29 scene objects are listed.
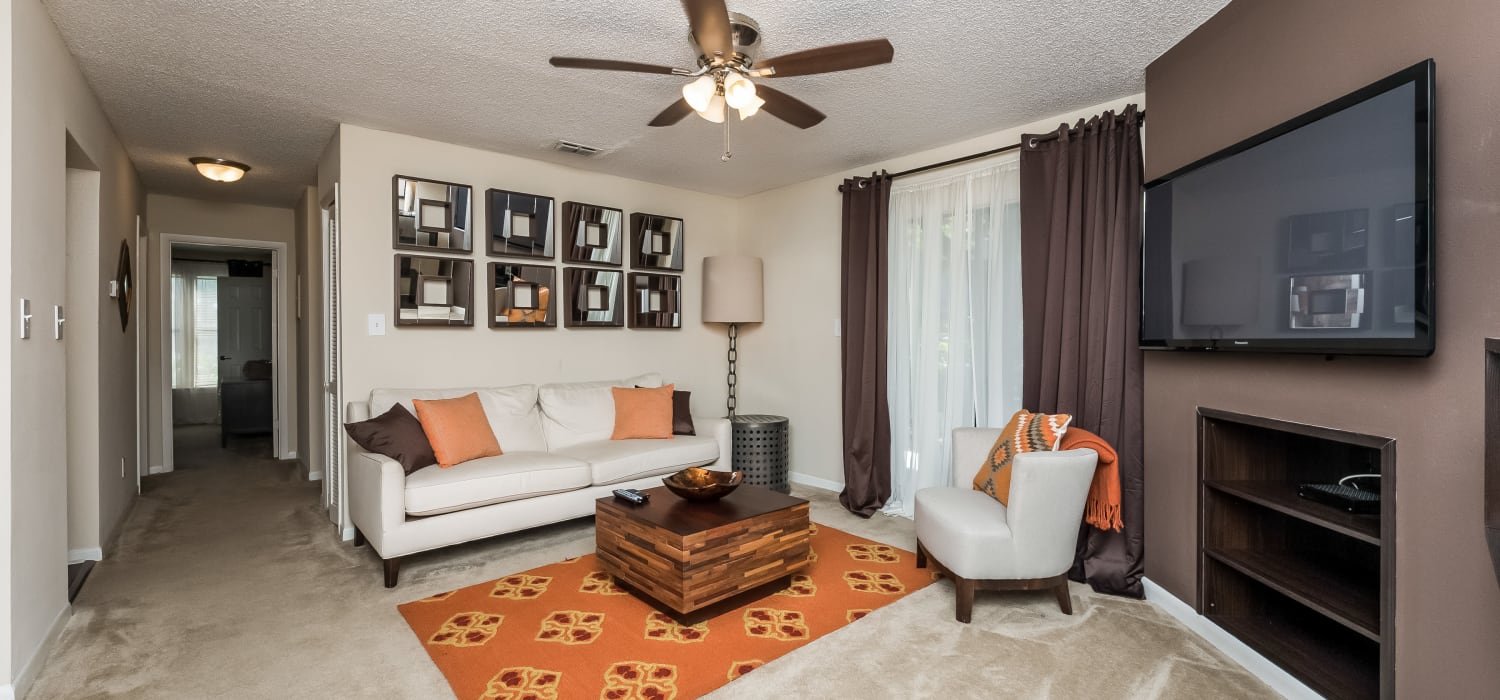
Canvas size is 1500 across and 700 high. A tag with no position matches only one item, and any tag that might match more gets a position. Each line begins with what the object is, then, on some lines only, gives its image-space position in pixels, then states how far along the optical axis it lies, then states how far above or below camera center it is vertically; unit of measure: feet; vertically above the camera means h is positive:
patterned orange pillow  8.92 -1.38
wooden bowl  9.14 -2.01
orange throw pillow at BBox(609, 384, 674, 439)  13.56 -1.44
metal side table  14.55 -2.35
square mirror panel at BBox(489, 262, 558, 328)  13.47 +1.09
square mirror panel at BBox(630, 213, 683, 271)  15.71 +2.60
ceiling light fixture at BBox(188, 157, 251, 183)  13.71 +3.88
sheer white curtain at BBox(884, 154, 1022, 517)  11.73 +0.63
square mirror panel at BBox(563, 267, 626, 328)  14.62 +1.15
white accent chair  8.11 -2.43
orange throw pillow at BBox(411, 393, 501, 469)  10.77 -1.43
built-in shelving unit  6.27 -2.47
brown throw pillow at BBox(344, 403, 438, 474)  10.26 -1.48
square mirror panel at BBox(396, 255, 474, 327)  12.24 +1.10
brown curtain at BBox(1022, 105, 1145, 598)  9.42 +0.78
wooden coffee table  8.05 -2.71
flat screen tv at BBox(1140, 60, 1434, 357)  5.30 +1.09
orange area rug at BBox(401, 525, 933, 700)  6.84 -3.53
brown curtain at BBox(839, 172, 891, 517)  13.57 +0.00
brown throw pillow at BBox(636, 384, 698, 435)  14.14 -1.52
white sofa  9.71 -2.16
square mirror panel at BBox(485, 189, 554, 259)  13.28 +2.62
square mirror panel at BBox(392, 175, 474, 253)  12.09 +2.55
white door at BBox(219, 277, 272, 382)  25.59 +0.96
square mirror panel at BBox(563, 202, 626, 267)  14.48 +2.61
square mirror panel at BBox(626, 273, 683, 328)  15.80 +1.13
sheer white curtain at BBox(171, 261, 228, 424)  25.49 +0.41
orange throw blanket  8.64 -1.96
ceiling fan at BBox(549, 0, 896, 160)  6.61 +3.18
